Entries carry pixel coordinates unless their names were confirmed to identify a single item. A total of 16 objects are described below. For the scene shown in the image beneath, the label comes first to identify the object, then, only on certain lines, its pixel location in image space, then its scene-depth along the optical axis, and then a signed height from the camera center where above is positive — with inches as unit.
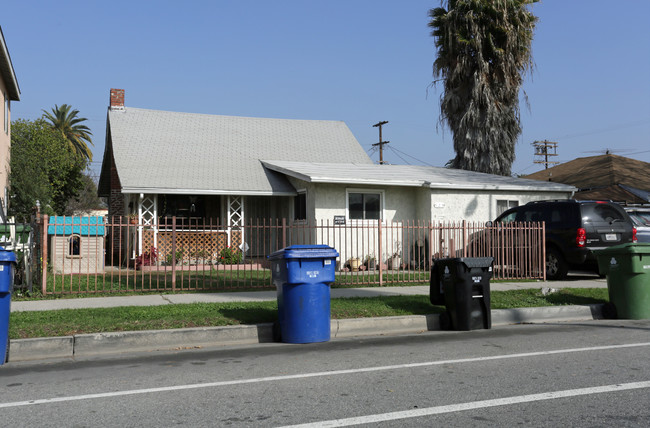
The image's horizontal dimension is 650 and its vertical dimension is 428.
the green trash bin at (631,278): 373.4 -20.6
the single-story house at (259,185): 692.1 +73.5
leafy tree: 912.9 +138.0
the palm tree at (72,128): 1795.0 +369.4
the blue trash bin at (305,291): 310.8 -21.5
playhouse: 588.1 +6.8
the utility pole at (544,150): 2161.7 +341.5
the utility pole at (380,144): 1624.0 +281.2
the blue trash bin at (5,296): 266.4 -18.7
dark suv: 538.6 +12.2
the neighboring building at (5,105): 703.7 +185.4
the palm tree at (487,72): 1013.2 +290.0
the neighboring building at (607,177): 977.5 +125.2
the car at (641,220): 574.6 +23.6
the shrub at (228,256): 697.0 -6.8
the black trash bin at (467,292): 348.2 -26.2
